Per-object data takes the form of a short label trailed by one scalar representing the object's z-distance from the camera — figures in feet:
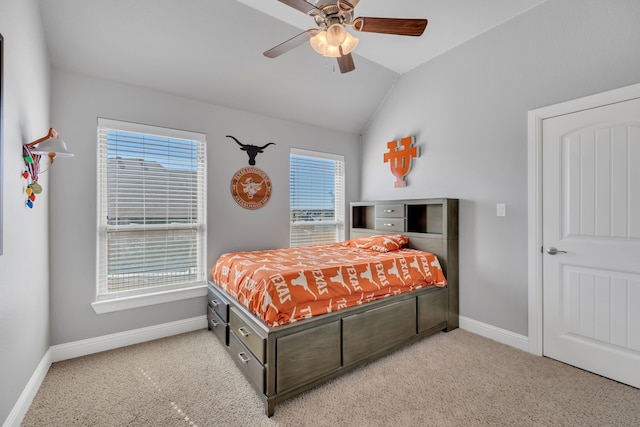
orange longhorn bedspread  6.19
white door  6.59
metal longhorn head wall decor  10.67
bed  6.06
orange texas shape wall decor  11.46
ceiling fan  5.22
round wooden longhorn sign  10.54
